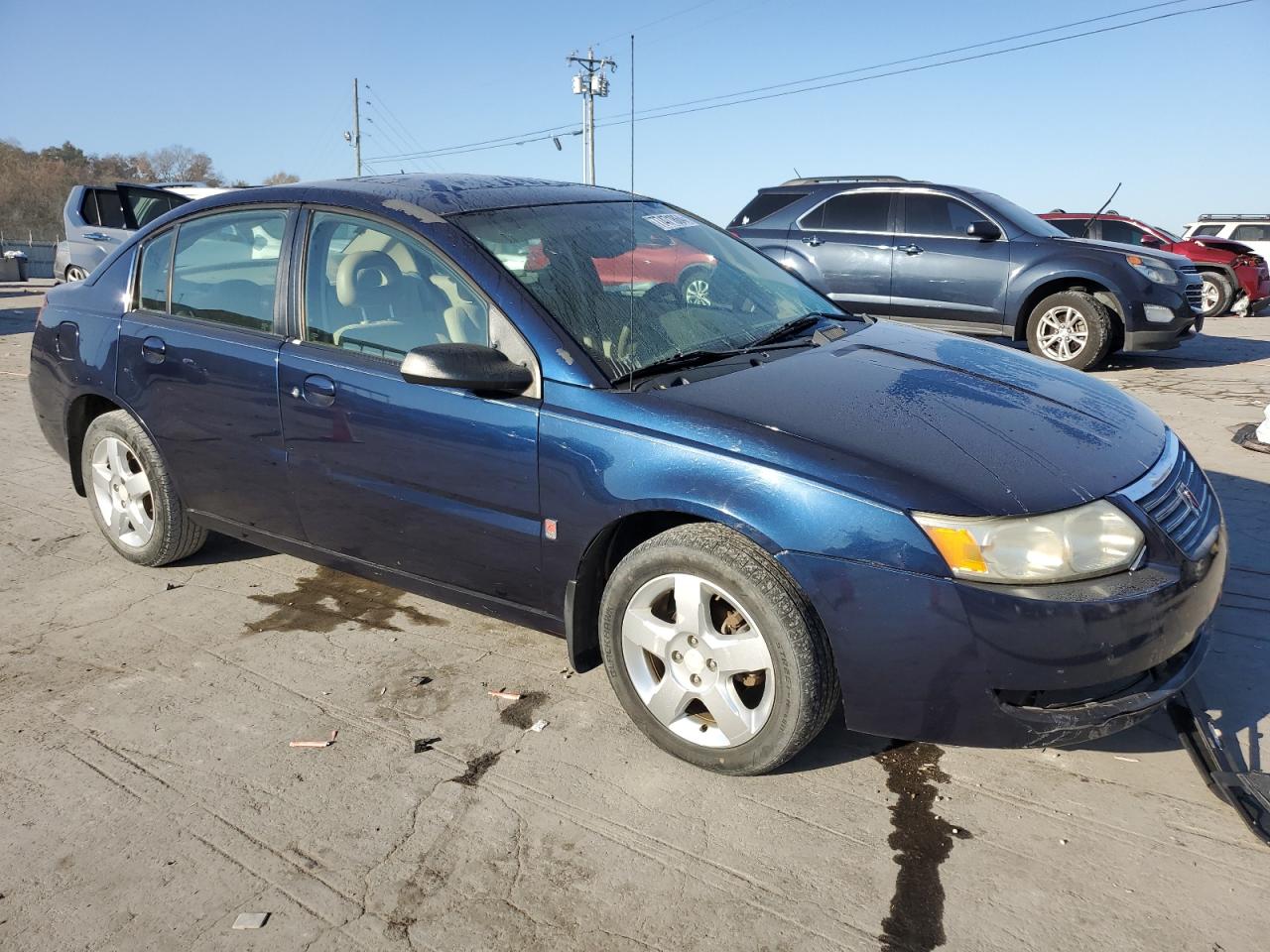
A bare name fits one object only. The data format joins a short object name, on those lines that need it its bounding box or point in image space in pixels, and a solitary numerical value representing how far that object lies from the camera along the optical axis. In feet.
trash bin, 95.14
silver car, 44.62
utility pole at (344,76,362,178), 188.44
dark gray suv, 30.60
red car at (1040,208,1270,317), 49.88
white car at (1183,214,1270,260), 57.88
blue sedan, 8.22
